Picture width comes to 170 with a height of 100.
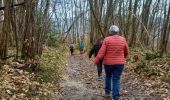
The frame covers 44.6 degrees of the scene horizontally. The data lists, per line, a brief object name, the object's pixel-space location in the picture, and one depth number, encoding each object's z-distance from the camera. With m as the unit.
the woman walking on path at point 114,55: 5.46
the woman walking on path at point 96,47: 8.14
